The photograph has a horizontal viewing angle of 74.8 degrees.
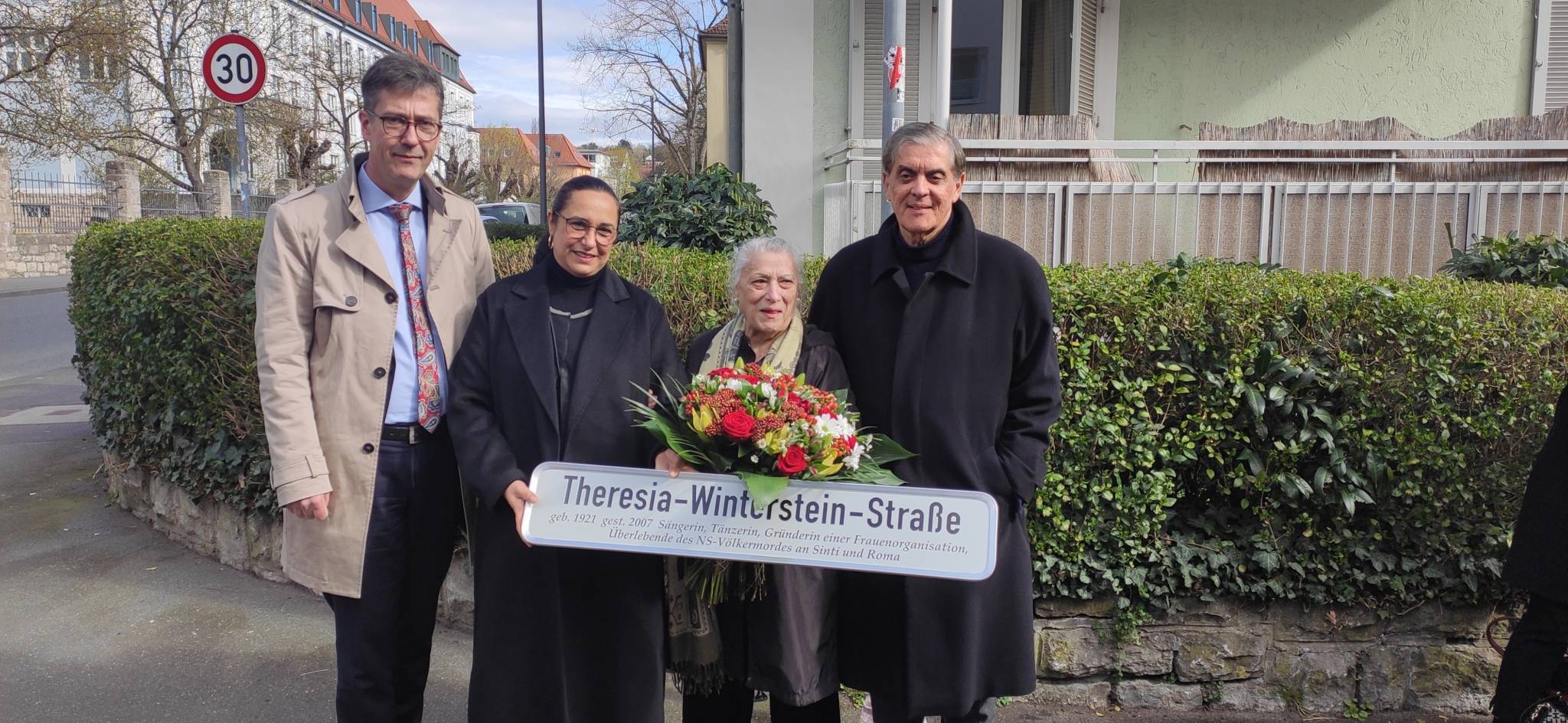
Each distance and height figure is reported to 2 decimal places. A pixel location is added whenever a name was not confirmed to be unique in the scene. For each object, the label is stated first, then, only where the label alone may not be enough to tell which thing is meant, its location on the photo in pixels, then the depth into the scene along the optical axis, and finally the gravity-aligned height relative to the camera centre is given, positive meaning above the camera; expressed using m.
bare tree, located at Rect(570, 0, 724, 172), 38.50 +6.74
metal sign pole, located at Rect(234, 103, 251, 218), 7.37 +0.67
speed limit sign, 7.66 +1.43
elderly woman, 2.83 -0.96
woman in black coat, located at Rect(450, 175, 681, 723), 2.82 -0.50
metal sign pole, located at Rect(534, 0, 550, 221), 20.88 +2.06
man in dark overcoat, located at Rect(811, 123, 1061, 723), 2.80 -0.37
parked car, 27.39 +1.44
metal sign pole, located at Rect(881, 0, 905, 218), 6.20 +1.22
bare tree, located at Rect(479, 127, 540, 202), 55.12 +6.96
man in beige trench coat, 2.80 -0.31
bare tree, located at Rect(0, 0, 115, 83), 19.81 +4.48
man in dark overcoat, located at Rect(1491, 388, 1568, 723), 3.09 -0.91
